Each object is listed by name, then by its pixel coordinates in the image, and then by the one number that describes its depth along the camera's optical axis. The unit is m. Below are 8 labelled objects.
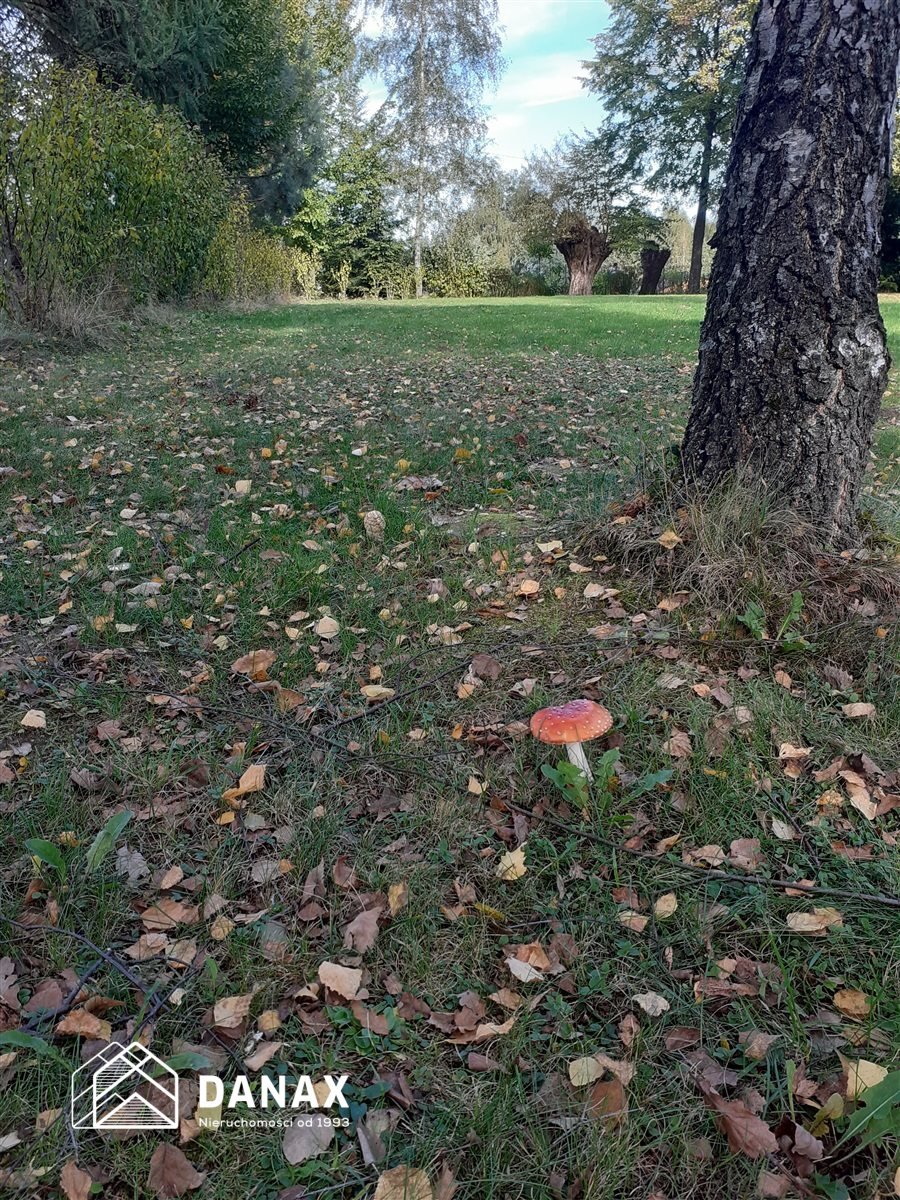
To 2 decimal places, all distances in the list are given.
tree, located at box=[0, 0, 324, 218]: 11.69
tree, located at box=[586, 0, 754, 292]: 26.28
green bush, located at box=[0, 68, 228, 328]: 7.98
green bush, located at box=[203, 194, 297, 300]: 13.04
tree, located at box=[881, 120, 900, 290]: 20.77
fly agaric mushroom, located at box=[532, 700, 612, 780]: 1.84
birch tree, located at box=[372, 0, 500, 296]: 25.16
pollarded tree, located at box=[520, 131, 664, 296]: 30.12
